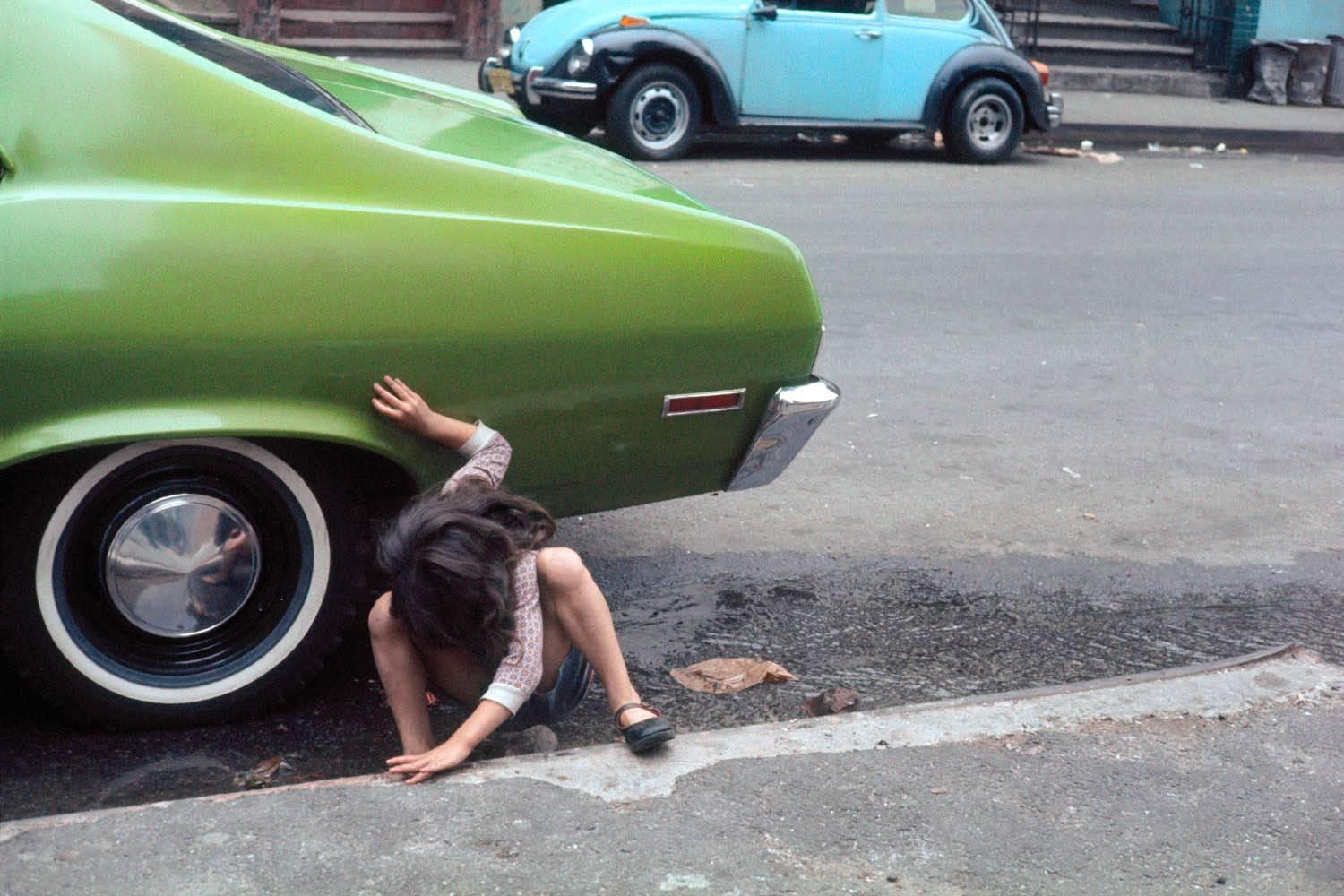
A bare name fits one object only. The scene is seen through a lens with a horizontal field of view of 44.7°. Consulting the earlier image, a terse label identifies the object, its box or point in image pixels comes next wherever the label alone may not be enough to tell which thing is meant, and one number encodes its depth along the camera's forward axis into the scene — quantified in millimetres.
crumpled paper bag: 3756
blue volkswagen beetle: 11992
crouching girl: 3078
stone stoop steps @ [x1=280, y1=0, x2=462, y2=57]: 17781
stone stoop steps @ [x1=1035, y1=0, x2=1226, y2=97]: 18922
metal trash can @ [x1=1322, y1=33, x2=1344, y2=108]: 19484
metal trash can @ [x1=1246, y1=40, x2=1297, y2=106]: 19141
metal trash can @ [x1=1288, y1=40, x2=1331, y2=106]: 19219
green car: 2971
